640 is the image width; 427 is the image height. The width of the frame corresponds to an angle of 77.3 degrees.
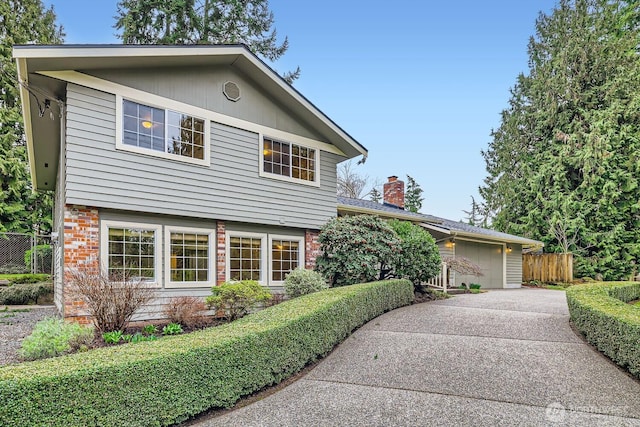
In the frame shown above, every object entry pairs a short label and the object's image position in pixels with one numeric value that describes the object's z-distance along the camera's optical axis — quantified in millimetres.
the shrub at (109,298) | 6008
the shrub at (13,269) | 15875
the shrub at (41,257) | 16375
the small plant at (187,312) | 7352
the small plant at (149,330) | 6844
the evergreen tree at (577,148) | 21453
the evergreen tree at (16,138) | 19734
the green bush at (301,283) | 9148
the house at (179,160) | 7312
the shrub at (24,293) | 12148
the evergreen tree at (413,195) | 41906
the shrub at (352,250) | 10281
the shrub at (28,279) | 13492
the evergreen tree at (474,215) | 43594
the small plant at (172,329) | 6805
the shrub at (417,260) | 11461
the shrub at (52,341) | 5062
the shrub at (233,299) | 7531
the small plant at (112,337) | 5910
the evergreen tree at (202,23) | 18750
